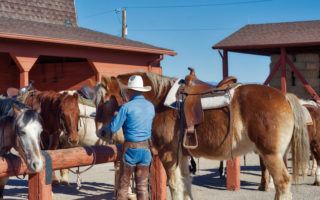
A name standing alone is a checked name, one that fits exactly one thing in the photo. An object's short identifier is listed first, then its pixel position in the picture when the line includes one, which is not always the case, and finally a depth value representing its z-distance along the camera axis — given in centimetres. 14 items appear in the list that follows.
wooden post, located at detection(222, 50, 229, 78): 1778
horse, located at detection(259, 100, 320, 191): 970
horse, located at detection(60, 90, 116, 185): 928
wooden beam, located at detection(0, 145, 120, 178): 492
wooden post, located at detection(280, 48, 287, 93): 1686
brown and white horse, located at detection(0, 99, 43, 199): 476
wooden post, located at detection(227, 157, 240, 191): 933
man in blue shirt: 562
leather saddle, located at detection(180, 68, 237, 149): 642
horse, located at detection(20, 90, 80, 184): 776
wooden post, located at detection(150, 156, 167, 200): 726
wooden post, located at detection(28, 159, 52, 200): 502
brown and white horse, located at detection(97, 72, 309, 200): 607
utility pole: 3080
